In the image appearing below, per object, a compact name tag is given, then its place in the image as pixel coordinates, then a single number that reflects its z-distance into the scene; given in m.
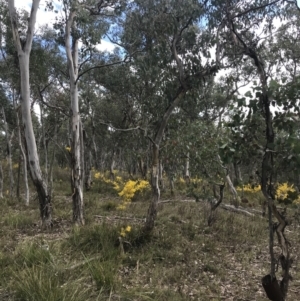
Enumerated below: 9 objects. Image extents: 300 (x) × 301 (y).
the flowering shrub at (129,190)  8.20
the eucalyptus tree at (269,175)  3.53
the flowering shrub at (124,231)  6.27
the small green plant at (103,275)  4.39
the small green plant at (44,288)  3.66
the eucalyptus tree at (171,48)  6.80
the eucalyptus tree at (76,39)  8.42
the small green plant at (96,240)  5.88
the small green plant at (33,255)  4.80
